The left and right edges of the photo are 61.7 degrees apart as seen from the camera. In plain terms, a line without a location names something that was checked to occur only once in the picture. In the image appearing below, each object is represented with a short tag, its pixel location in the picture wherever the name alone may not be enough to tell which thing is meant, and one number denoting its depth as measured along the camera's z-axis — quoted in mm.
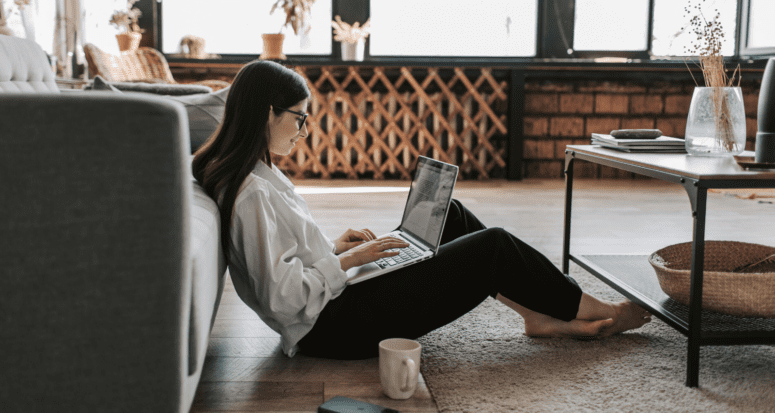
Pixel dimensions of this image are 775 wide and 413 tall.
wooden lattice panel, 4023
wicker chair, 2975
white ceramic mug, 1010
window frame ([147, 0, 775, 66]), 4109
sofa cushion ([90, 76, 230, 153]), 1778
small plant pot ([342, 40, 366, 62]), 4004
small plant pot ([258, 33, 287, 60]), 3812
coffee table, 1046
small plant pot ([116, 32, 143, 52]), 3803
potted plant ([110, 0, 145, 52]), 3814
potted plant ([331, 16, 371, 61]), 3965
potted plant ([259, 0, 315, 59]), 3824
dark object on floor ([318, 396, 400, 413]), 961
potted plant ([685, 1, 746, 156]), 1370
